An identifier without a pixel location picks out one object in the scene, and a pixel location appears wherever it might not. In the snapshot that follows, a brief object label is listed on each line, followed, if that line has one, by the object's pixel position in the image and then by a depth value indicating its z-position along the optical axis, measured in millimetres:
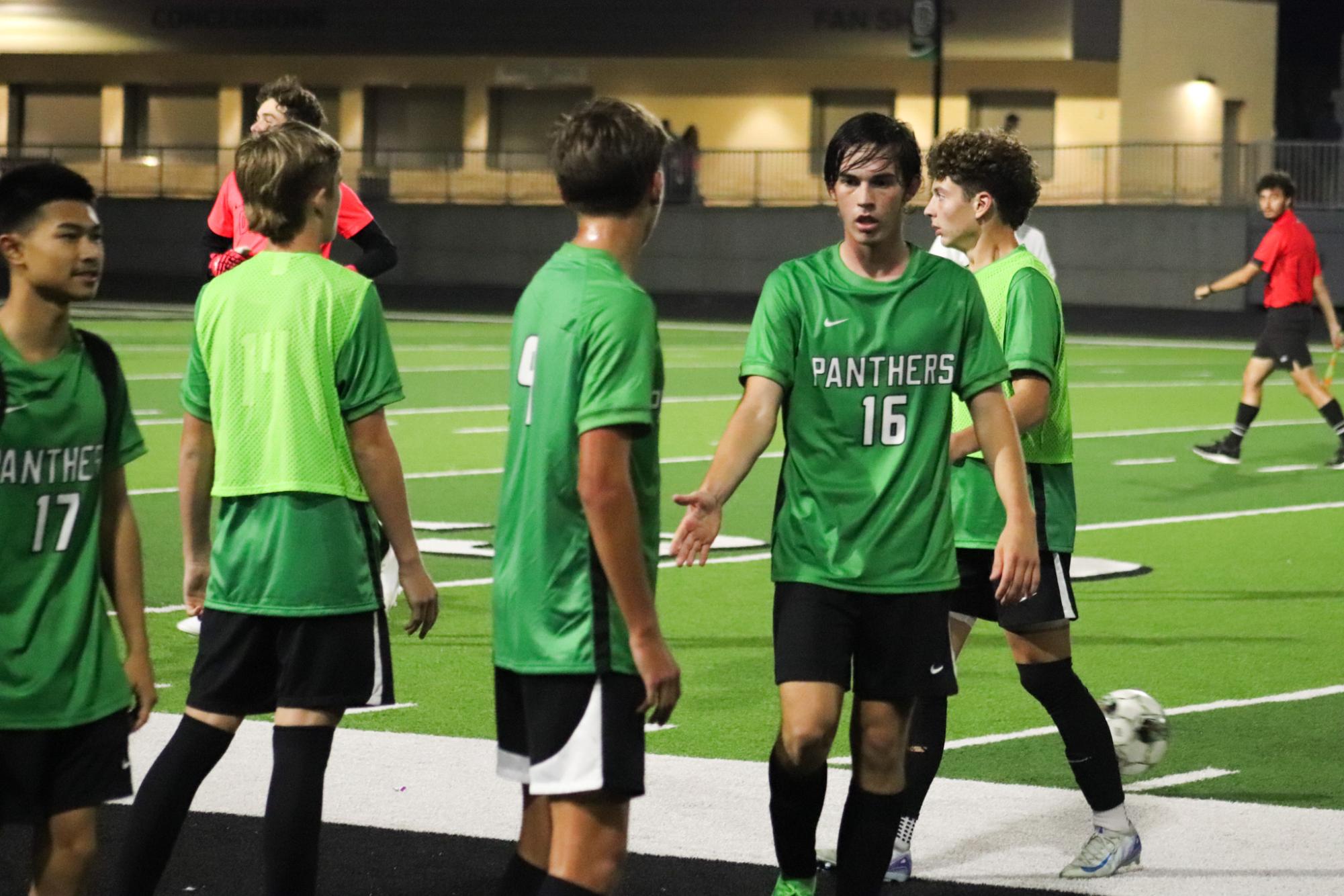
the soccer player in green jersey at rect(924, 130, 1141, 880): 11562
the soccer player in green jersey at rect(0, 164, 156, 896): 8391
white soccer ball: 13211
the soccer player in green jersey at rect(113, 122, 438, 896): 9586
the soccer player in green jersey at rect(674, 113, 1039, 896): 9922
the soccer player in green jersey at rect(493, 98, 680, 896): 8125
